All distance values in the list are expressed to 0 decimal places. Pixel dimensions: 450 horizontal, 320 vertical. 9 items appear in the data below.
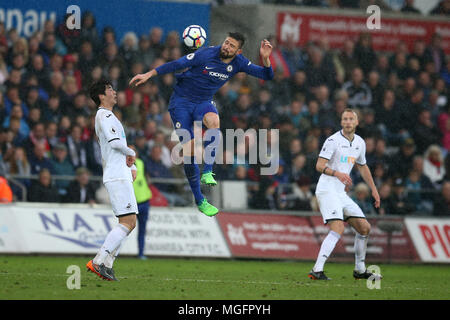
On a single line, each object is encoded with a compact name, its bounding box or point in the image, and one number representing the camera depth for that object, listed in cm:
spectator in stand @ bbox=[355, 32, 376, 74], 2455
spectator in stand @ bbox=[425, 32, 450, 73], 2547
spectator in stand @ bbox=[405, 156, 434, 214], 2239
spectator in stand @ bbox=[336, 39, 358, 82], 2428
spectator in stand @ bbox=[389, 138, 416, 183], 2272
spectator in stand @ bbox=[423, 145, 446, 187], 2281
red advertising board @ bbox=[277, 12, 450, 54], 2483
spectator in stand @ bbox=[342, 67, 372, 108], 2377
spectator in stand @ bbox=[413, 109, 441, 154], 2361
